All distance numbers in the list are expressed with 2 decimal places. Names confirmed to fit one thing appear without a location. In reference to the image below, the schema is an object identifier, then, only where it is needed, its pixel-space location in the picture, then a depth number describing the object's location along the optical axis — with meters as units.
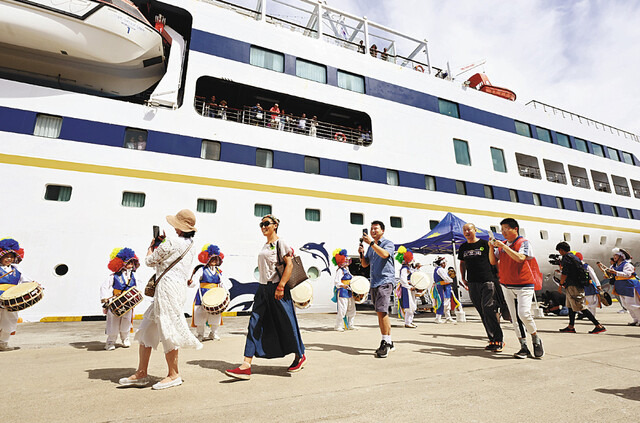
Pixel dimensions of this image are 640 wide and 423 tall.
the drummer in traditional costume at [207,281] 5.59
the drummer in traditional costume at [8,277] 4.59
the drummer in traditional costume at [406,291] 7.58
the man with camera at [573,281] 6.04
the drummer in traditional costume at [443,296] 8.51
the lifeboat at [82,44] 8.26
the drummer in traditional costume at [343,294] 7.03
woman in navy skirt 3.22
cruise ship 8.23
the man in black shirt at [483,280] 4.28
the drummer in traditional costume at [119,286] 4.85
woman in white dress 2.75
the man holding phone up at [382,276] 4.04
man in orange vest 3.86
